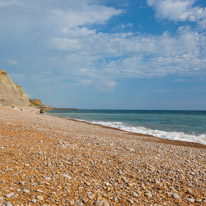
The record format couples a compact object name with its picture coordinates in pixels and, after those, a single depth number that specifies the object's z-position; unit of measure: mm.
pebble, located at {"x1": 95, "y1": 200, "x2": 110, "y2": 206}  5231
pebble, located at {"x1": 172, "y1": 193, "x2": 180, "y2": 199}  5882
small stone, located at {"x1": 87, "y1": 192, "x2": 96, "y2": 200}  5471
